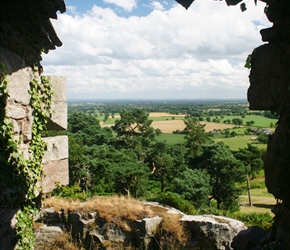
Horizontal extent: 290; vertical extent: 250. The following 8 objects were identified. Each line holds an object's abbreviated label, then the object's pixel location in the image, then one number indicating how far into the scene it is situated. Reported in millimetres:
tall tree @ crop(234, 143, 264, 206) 29000
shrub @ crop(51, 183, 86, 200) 13523
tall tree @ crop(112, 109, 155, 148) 44500
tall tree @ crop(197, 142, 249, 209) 26328
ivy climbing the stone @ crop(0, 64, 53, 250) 3693
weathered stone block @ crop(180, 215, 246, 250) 7680
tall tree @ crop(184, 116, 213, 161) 45300
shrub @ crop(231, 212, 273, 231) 10902
